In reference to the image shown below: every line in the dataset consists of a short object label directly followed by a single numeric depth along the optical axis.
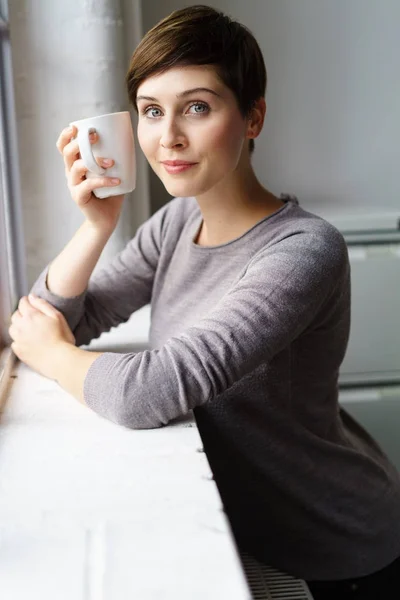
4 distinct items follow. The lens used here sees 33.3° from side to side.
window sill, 0.52
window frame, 1.22
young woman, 0.78
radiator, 0.89
